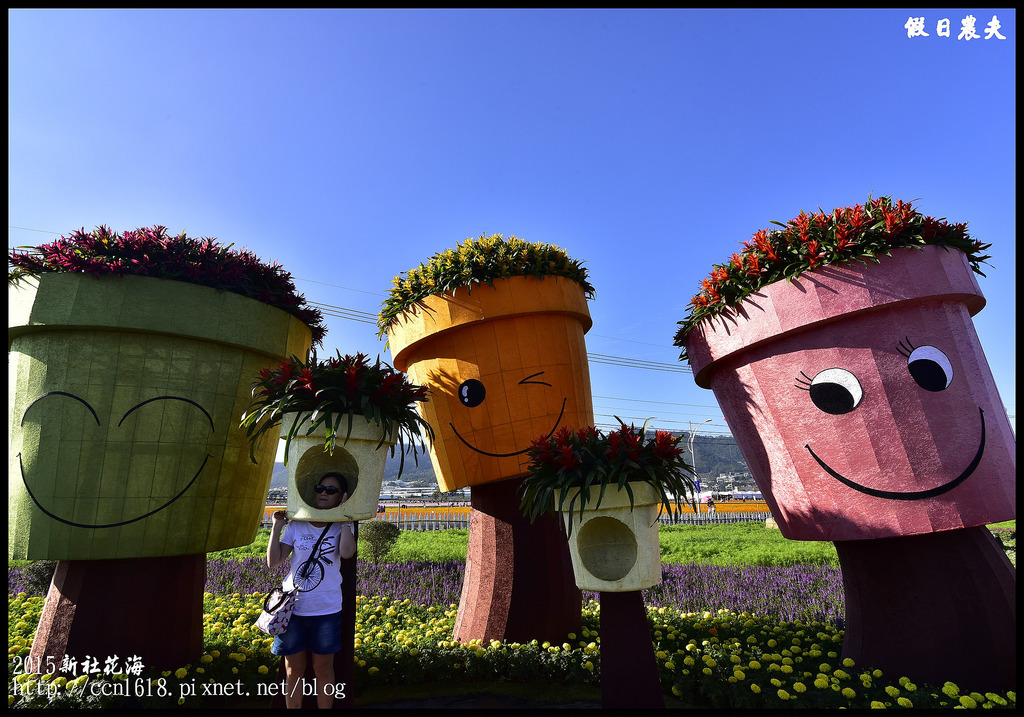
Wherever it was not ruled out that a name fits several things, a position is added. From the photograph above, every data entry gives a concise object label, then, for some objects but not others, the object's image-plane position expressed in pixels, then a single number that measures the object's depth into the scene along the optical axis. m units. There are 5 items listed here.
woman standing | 3.78
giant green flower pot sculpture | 4.43
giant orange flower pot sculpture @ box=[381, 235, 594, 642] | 5.58
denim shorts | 3.75
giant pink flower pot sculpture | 4.10
